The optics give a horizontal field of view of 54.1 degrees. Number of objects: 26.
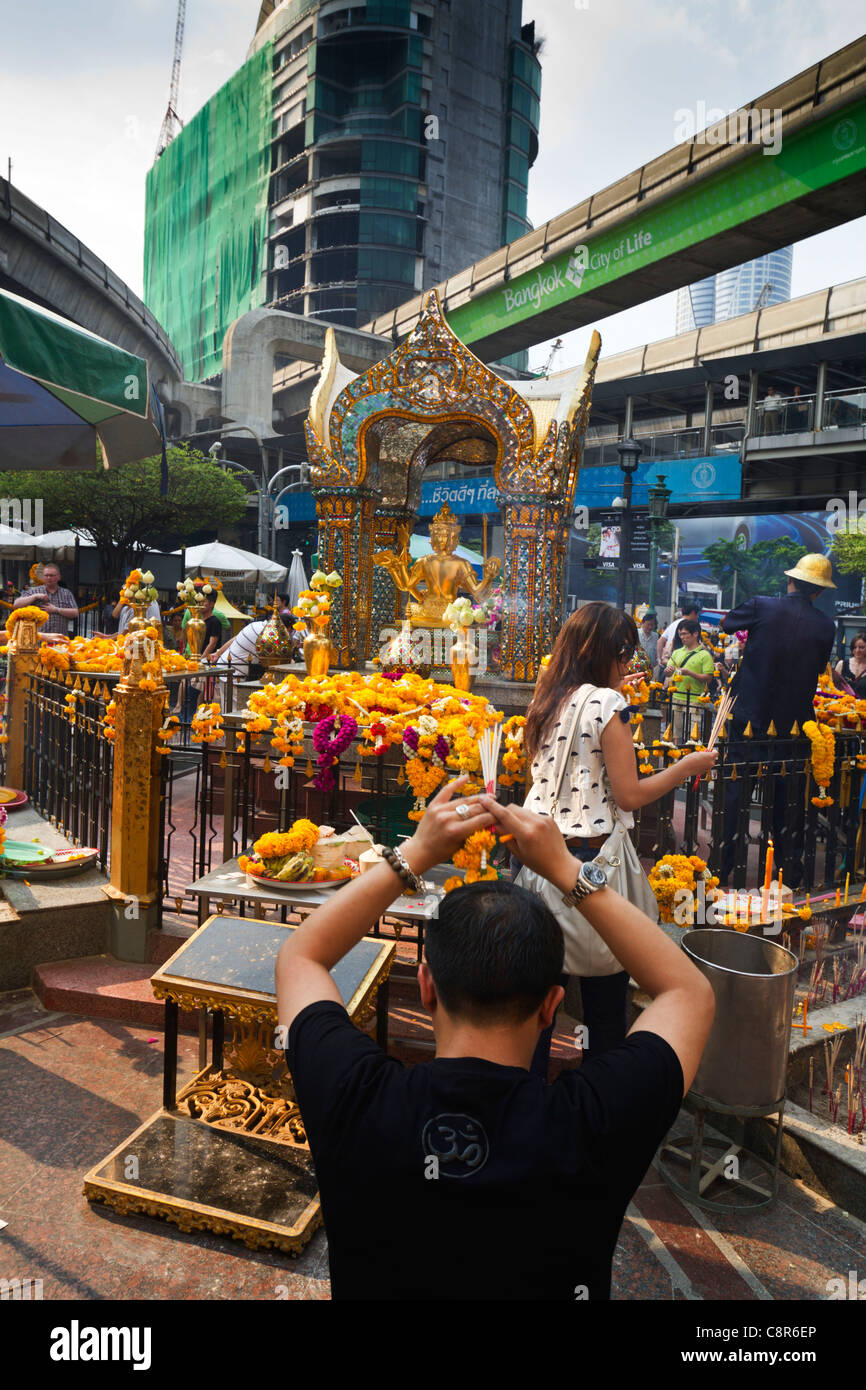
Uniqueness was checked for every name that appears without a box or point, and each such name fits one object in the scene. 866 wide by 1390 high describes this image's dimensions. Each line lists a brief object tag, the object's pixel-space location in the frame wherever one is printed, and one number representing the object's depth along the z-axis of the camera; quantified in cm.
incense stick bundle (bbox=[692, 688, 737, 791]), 335
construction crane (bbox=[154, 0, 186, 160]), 7219
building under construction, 4641
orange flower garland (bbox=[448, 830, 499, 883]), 403
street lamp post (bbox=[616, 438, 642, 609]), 1352
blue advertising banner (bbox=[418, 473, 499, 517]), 2378
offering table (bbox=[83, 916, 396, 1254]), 317
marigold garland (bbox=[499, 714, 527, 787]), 493
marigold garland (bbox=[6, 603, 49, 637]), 737
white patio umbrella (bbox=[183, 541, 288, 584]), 2003
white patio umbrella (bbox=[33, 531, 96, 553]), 2180
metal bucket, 338
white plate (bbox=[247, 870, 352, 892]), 414
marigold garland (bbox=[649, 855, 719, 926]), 438
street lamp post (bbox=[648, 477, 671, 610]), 1462
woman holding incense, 316
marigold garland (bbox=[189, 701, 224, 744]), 495
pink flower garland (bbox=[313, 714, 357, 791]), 468
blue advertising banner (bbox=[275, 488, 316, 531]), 2909
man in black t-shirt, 129
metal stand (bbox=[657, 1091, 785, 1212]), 338
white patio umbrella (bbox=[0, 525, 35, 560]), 1715
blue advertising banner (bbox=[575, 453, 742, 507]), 2017
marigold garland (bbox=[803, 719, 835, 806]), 568
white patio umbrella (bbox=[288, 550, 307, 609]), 2048
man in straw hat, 607
